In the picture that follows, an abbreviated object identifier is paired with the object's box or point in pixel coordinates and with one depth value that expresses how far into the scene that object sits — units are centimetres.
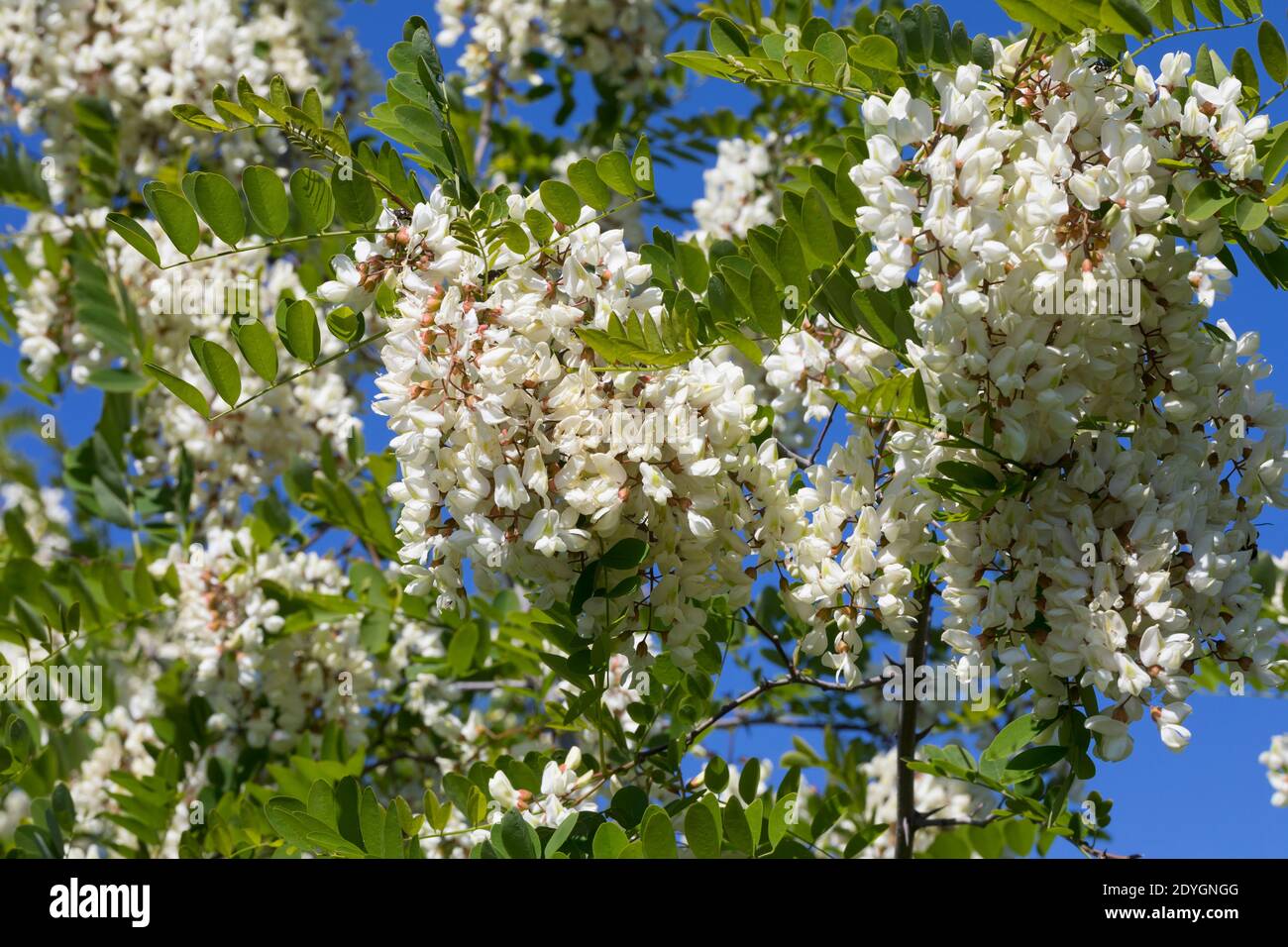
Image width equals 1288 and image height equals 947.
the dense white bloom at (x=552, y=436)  157
